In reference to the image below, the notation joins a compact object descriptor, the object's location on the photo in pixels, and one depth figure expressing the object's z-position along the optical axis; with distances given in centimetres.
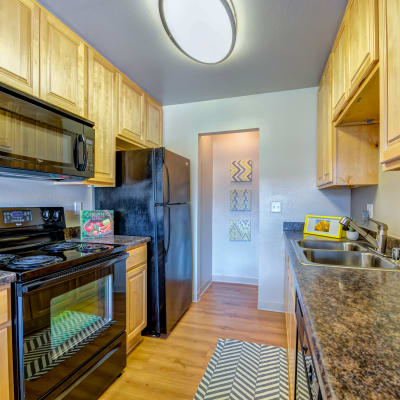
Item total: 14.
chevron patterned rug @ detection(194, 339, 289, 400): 152
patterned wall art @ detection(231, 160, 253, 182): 348
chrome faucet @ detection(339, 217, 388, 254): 139
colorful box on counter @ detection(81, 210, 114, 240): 201
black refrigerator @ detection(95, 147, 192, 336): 213
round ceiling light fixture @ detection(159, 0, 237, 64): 133
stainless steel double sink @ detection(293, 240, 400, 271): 133
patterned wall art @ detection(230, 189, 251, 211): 349
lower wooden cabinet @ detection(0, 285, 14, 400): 99
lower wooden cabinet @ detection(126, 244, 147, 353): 186
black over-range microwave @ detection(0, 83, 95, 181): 122
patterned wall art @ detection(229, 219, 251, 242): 350
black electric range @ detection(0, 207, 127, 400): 107
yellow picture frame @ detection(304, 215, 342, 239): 213
